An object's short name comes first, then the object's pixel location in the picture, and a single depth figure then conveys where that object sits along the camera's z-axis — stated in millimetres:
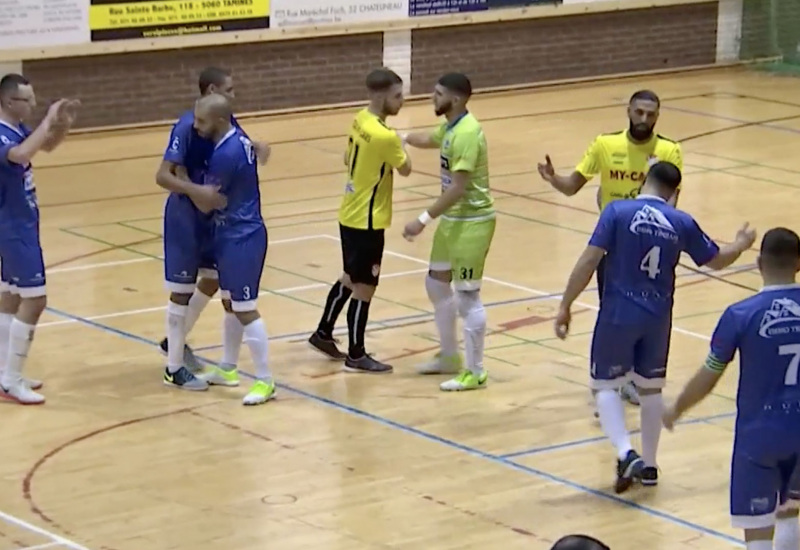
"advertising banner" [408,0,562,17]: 22203
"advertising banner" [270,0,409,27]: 21125
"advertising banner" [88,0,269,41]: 19812
